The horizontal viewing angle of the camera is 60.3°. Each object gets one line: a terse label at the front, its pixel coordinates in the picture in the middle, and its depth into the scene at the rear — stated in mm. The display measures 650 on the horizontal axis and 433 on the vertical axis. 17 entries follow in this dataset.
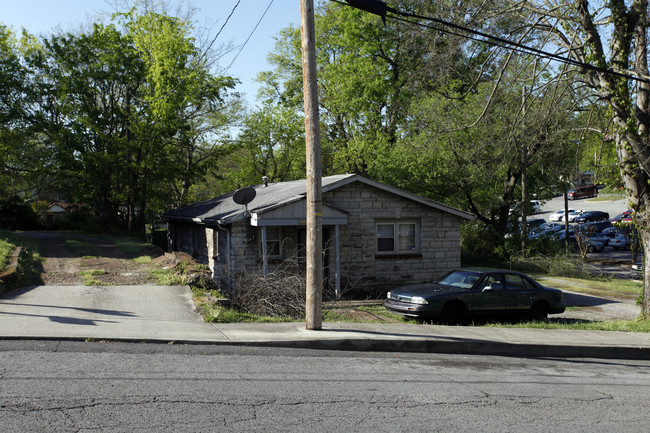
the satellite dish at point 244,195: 16455
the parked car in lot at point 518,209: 32219
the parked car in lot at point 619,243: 41462
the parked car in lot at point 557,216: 59469
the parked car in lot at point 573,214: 56906
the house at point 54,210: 62800
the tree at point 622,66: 13031
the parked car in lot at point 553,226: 48103
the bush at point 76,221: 37469
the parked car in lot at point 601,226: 47188
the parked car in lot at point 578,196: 70438
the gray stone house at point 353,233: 17516
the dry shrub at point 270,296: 12352
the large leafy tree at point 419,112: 15227
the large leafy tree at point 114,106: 31906
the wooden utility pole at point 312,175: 9648
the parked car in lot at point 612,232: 43656
